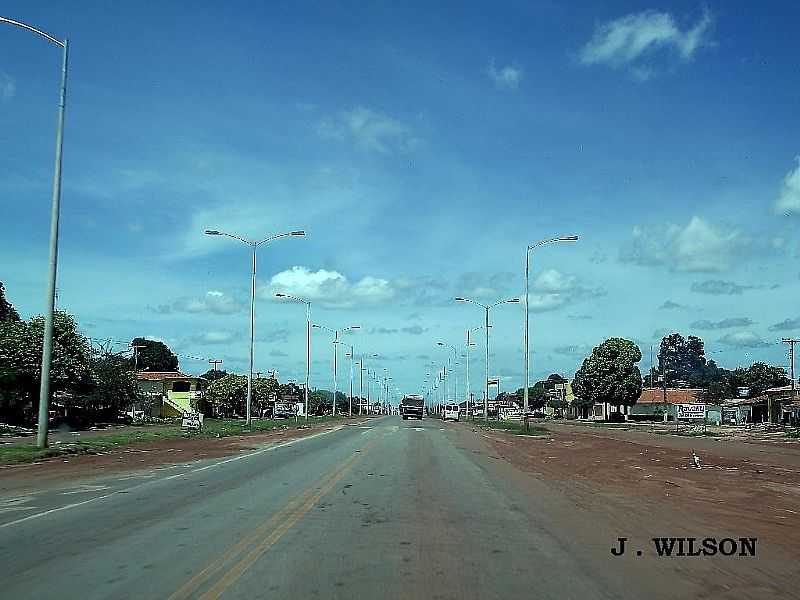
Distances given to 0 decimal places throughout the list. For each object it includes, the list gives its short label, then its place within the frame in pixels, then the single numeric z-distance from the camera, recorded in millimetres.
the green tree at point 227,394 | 123125
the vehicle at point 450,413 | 132125
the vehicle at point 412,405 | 114938
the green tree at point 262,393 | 128625
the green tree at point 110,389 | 73688
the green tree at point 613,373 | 96438
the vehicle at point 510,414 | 117106
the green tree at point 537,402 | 195750
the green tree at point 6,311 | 78806
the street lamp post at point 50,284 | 27922
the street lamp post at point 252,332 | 56156
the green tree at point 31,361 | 58250
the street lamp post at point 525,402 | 56338
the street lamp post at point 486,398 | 86125
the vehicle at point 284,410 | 123925
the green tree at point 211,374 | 180075
